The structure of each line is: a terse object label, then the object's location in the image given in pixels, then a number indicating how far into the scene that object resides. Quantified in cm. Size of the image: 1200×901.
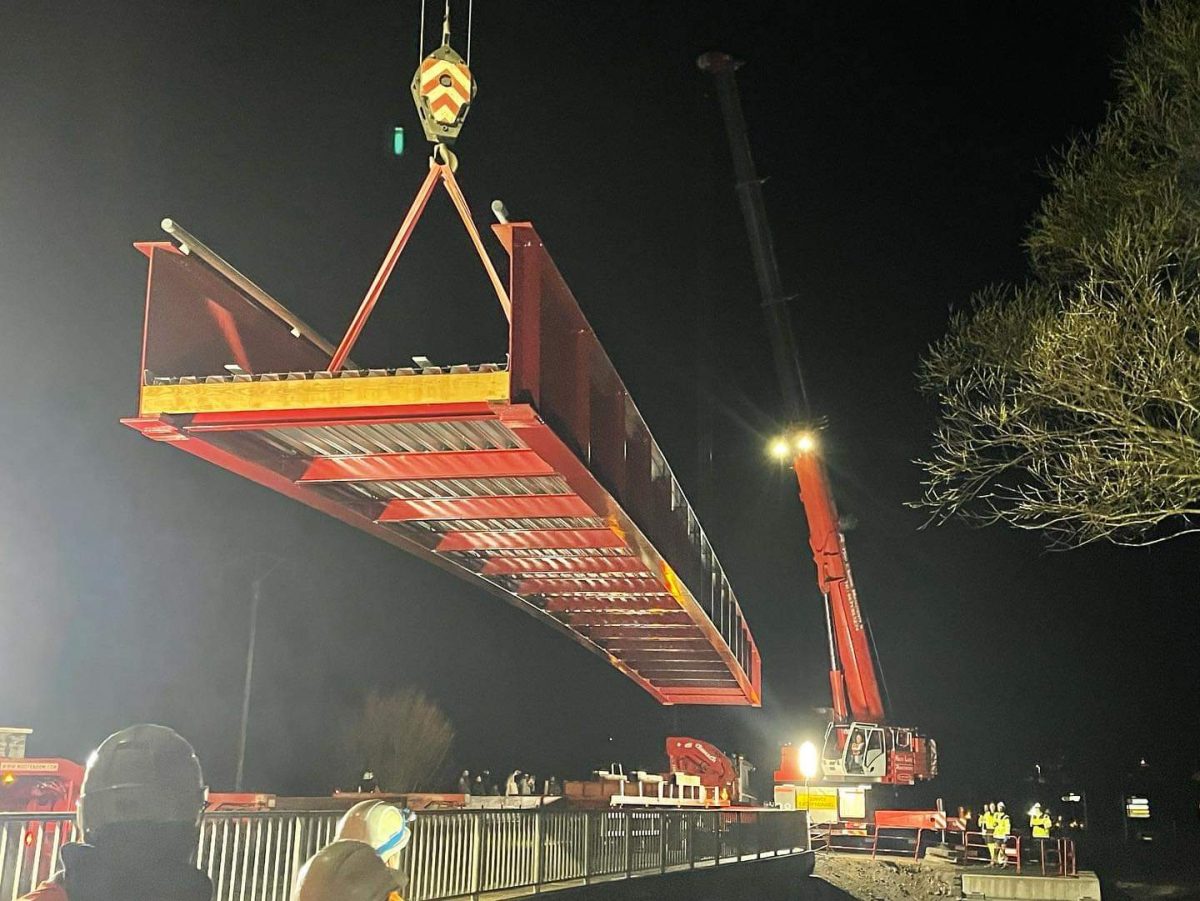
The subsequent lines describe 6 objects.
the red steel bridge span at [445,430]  863
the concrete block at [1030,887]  1853
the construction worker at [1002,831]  2239
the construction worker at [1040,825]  2321
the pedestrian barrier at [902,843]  2353
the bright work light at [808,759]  2827
